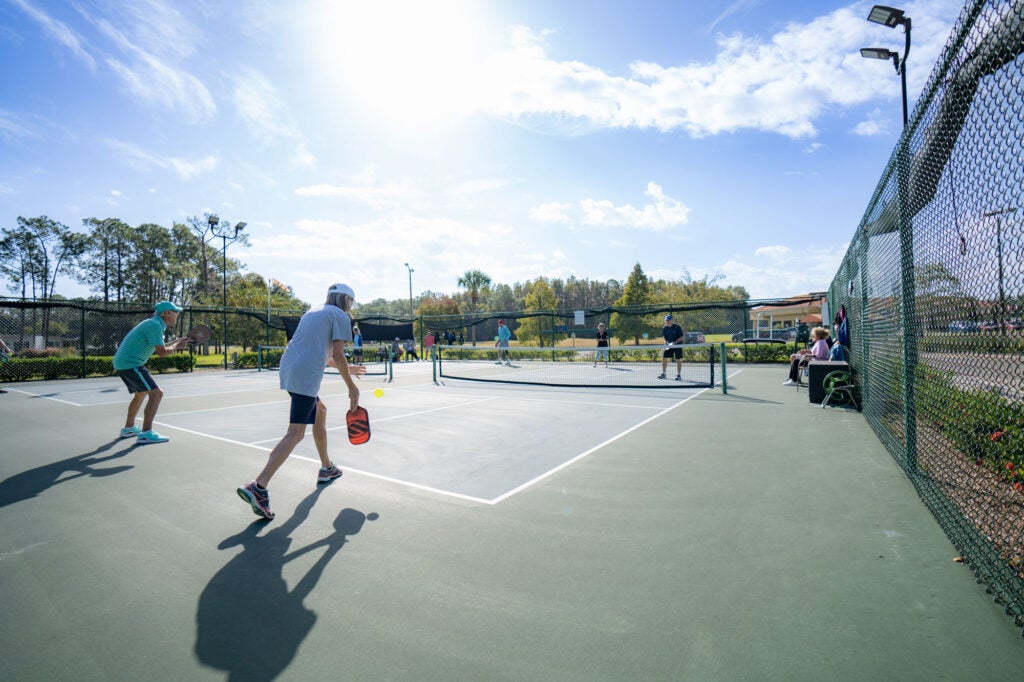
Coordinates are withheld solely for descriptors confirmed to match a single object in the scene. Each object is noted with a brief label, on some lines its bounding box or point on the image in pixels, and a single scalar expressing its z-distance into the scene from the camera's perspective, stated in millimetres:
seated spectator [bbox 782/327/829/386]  10055
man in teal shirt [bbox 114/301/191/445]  6469
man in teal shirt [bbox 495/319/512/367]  19936
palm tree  68812
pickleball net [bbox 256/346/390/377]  20650
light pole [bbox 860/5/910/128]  6840
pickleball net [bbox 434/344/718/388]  13133
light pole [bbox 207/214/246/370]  27031
